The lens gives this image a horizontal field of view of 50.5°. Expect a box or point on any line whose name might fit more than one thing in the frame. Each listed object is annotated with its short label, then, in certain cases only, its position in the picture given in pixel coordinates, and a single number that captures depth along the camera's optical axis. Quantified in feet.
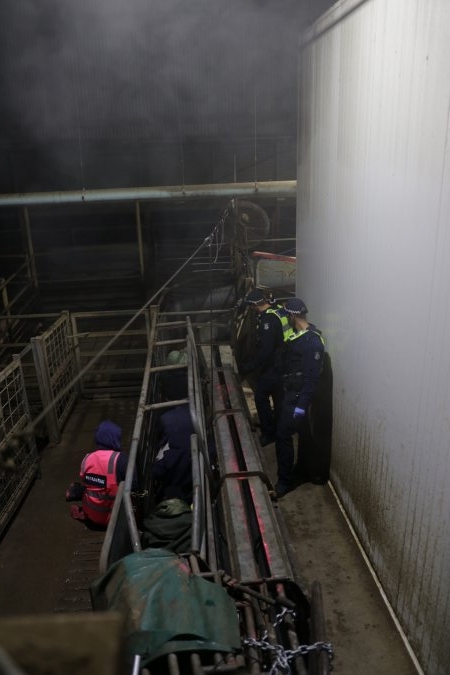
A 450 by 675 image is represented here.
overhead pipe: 29.92
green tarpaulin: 6.34
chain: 6.88
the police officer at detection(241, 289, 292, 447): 19.08
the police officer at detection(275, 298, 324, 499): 15.93
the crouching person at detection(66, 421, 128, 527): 13.82
